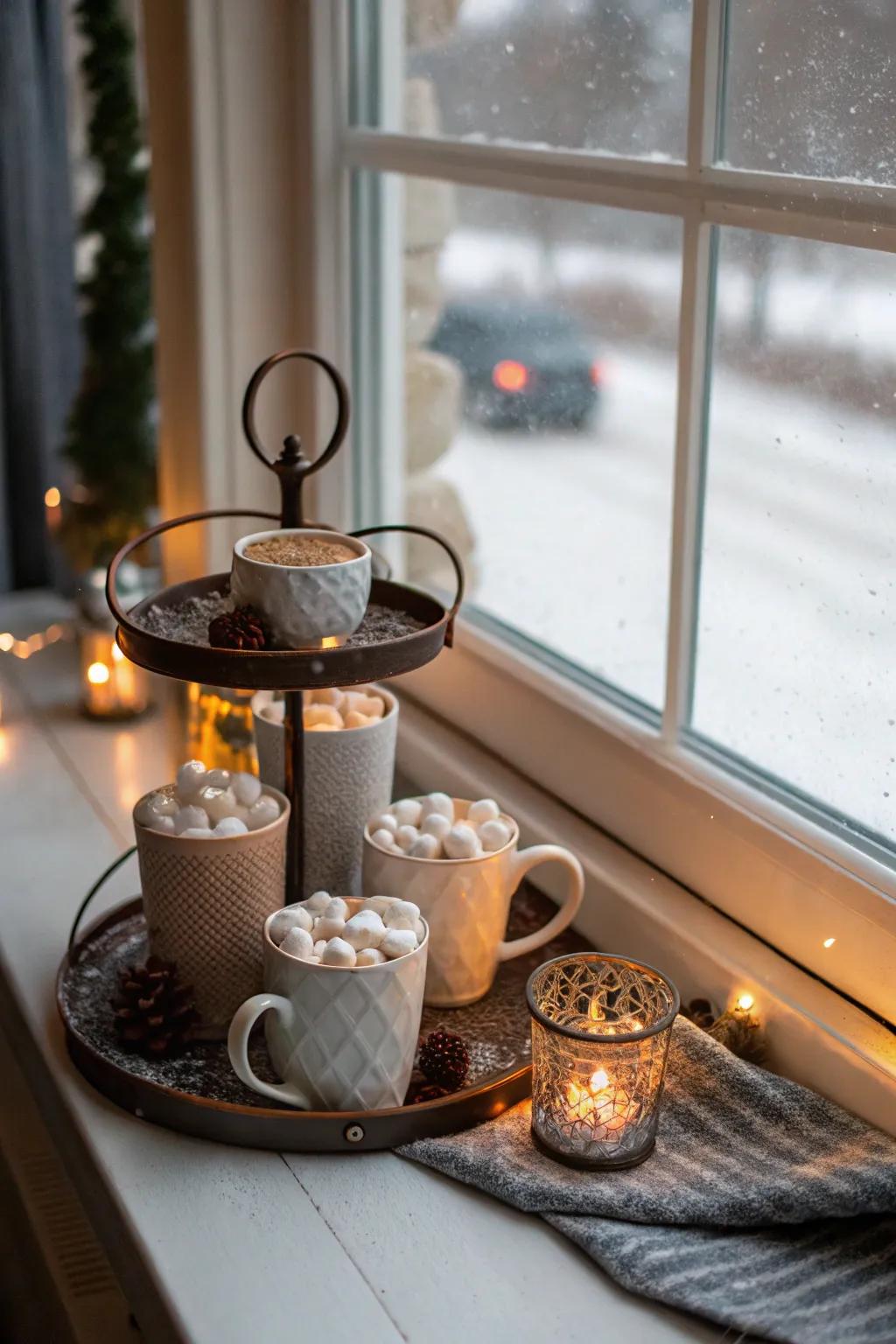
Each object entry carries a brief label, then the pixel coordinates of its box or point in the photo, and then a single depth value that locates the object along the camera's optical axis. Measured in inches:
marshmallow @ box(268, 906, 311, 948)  34.6
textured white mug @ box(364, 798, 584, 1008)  37.6
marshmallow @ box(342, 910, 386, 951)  34.1
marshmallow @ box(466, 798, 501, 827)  39.5
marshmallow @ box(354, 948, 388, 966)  33.6
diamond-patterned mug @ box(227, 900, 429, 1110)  33.2
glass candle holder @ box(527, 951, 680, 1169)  32.6
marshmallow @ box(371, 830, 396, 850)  38.4
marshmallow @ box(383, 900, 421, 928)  34.9
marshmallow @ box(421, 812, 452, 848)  38.6
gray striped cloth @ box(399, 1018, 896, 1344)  29.6
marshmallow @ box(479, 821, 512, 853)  38.7
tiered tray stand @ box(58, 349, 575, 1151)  33.4
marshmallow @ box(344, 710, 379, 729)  42.1
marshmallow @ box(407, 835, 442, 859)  38.0
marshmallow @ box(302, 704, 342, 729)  42.1
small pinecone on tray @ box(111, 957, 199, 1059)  36.6
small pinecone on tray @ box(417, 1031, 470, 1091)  35.2
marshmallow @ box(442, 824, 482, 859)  37.9
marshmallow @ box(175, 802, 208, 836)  36.8
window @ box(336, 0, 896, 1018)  35.7
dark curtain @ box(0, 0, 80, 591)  70.8
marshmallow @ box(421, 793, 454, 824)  40.0
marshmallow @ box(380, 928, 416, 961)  33.8
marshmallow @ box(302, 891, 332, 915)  35.8
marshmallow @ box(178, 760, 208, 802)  37.5
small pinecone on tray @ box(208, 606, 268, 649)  33.5
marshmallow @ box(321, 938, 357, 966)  33.4
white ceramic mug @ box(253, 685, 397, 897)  40.8
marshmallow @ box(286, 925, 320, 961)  33.7
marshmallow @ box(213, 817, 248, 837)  36.6
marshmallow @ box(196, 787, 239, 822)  37.4
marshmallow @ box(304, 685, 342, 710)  43.0
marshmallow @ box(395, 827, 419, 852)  38.4
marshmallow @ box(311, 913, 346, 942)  34.9
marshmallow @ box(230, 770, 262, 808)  37.9
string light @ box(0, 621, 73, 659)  67.9
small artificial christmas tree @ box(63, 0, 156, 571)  67.9
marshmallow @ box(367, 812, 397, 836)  39.1
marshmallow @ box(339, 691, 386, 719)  42.8
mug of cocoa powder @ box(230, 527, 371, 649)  33.6
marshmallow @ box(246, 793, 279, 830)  37.5
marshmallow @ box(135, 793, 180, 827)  37.2
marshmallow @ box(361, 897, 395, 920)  35.7
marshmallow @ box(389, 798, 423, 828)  39.8
